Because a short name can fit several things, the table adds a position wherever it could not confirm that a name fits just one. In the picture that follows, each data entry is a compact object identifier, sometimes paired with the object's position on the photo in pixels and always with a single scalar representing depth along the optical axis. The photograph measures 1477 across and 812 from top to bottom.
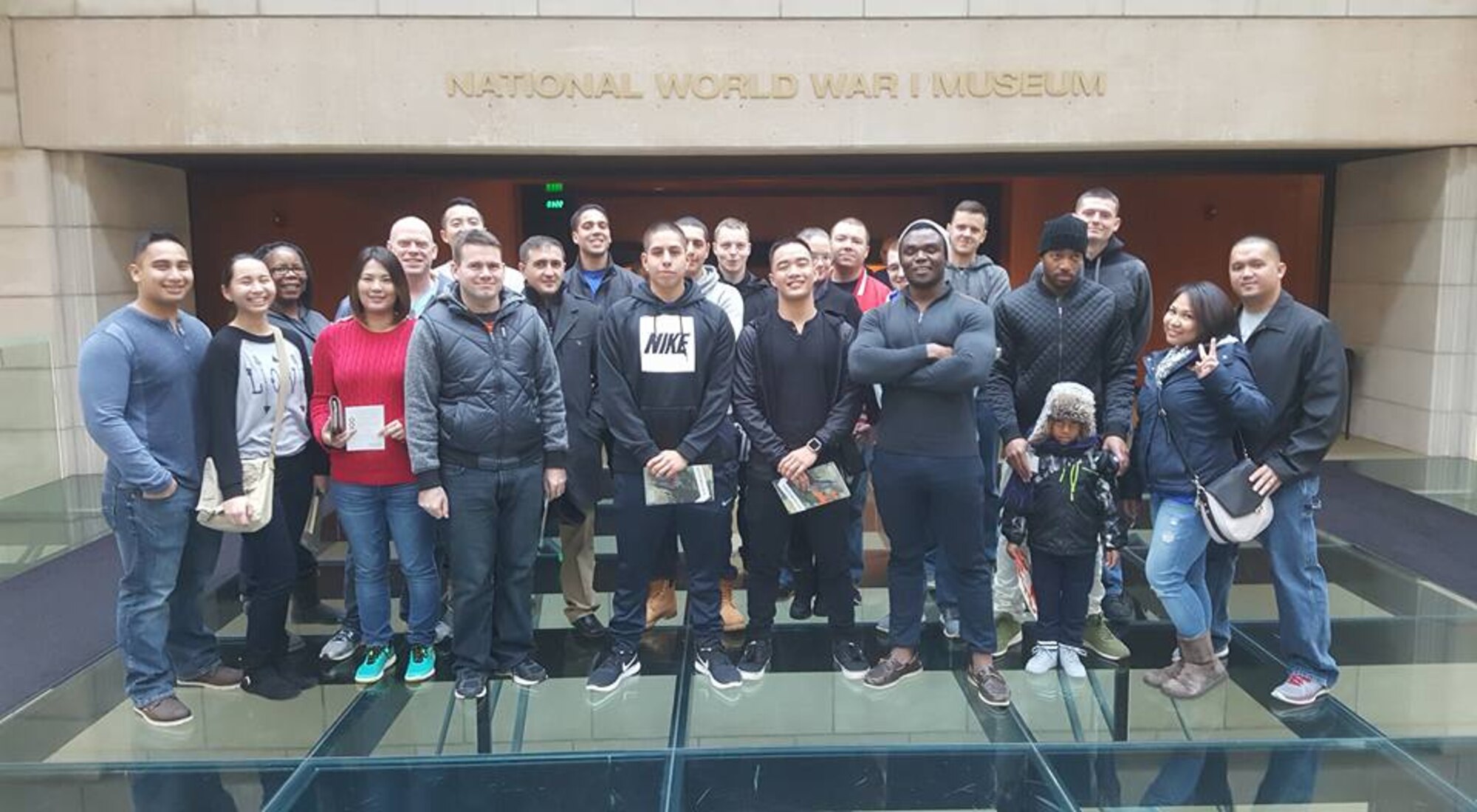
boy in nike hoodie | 4.37
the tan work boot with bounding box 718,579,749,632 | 5.17
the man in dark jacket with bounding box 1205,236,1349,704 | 4.02
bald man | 4.96
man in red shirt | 5.40
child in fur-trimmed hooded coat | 4.34
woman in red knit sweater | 4.29
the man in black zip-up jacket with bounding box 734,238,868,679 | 4.40
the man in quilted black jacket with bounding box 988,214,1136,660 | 4.40
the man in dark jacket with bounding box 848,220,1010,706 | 4.09
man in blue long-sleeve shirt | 3.85
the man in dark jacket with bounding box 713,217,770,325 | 5.30
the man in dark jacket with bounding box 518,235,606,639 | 4.84
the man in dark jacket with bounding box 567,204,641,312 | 5.02
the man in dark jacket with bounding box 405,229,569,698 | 4.18
